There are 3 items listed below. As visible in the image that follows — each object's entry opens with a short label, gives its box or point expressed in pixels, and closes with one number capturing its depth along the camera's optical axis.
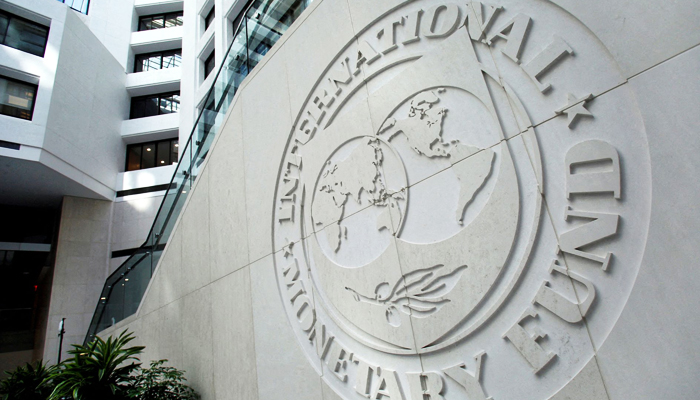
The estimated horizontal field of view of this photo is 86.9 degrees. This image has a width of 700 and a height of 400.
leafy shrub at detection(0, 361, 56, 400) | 4.90
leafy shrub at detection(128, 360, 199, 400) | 4.31
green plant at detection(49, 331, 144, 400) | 4.03
